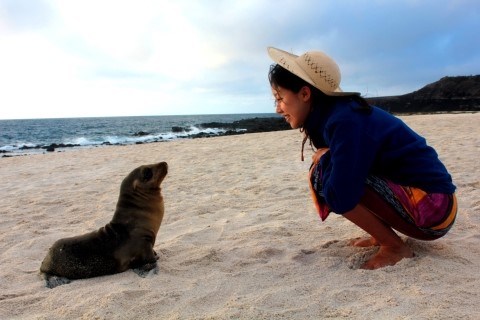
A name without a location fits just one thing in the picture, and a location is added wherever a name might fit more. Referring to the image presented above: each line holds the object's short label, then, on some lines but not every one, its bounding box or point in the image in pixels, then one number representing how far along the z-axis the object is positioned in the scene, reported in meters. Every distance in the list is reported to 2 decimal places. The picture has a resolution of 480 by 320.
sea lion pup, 3.01
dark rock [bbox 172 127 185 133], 34.83
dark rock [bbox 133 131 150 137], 31.50
